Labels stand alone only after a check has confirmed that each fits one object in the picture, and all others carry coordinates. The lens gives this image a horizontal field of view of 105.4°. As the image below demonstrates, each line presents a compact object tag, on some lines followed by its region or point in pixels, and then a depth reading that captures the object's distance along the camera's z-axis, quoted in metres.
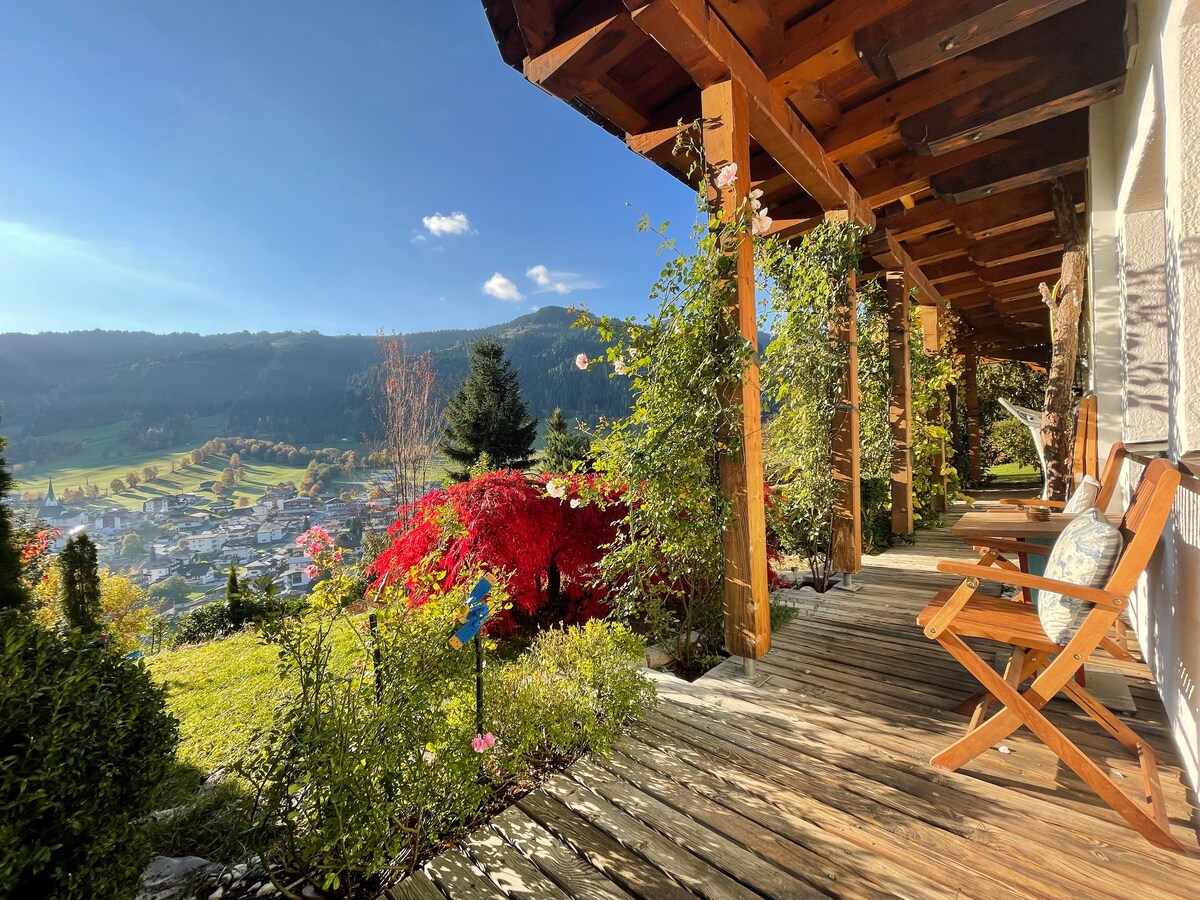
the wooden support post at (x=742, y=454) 2.28
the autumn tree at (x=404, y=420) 11.19
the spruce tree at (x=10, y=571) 2.29
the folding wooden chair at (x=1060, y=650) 1.33
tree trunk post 3.54
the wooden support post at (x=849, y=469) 3.64
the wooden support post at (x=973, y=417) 8.35
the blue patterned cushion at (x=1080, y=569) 1.47
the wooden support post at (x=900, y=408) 4.94
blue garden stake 1.50
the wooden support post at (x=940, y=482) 6.26
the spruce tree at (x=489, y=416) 15.48
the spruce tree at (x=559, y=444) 13.79
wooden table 2.21
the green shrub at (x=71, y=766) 0.90
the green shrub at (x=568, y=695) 1.68
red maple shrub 2.73
